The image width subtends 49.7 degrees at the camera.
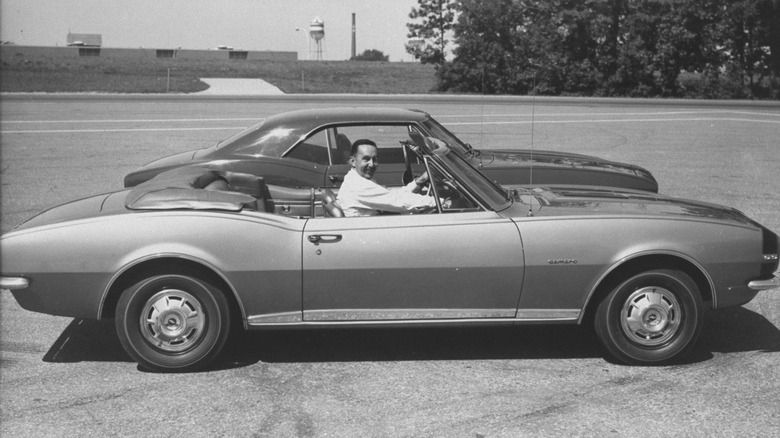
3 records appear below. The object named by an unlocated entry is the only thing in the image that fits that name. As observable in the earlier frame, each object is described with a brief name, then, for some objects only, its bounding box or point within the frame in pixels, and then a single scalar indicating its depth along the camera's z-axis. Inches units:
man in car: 195.6
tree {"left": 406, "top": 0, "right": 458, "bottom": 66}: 1663.4
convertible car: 179.0
